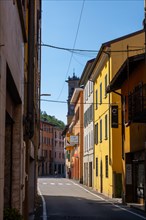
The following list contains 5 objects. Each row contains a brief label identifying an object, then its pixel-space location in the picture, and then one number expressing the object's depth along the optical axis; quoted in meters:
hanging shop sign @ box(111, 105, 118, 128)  30.92
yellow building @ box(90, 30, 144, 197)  32.16
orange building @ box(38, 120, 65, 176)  121.06
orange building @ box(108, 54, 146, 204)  22.50
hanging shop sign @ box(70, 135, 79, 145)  64.89
